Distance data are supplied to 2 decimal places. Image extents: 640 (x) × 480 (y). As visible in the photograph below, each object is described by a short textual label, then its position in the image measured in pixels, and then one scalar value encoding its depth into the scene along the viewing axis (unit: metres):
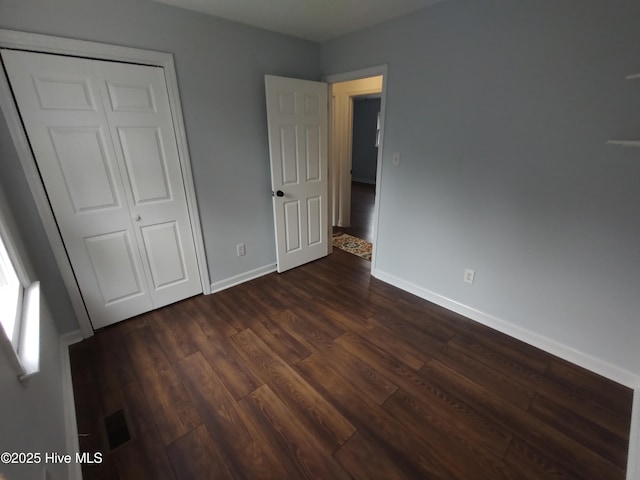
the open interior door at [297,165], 2.70
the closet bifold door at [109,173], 1.76
